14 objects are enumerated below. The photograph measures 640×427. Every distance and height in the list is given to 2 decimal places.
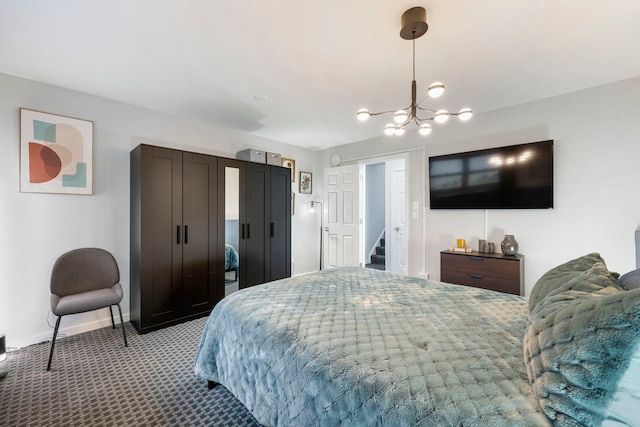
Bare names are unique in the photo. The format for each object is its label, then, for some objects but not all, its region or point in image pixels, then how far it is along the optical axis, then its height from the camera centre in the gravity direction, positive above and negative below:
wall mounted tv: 3.04 +0.44
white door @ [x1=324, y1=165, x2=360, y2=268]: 4.91 -0.05
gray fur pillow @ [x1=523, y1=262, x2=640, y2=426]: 0.70 -0.42
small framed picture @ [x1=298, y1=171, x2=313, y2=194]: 5.27 +0.61
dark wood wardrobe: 2.89 -0.23
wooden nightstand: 2.98 -0.68
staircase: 6.10 -1.06
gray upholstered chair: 2.38 -0.70
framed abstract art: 2.59 +0.62
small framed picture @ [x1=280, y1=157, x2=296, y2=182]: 4.95 +0.93
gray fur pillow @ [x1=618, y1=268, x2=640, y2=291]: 1.16 -0.31
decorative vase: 3.18 -0.38
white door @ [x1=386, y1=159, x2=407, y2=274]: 5.41 -0.04
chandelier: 1.72 +0.88
